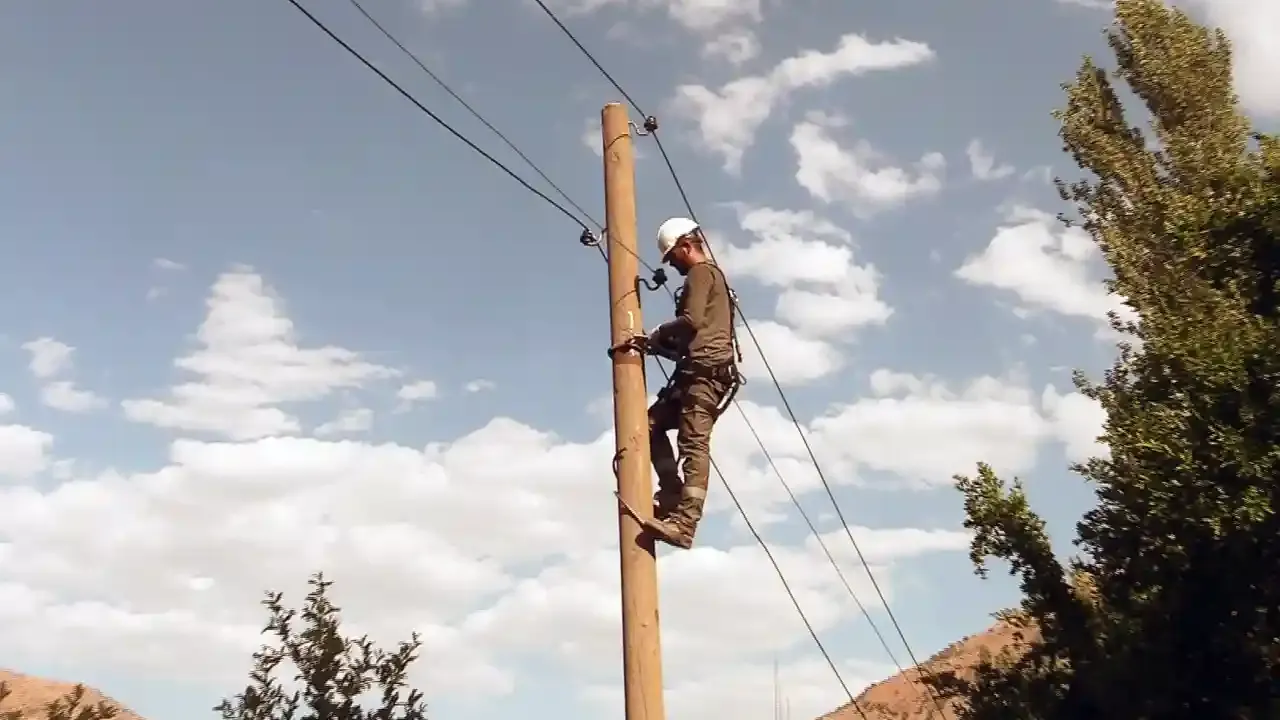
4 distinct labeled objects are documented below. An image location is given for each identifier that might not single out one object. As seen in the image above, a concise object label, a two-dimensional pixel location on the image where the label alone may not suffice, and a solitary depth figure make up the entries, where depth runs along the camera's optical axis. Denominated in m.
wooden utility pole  5.25
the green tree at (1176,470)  14.17
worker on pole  6.20
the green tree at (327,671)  11.44
